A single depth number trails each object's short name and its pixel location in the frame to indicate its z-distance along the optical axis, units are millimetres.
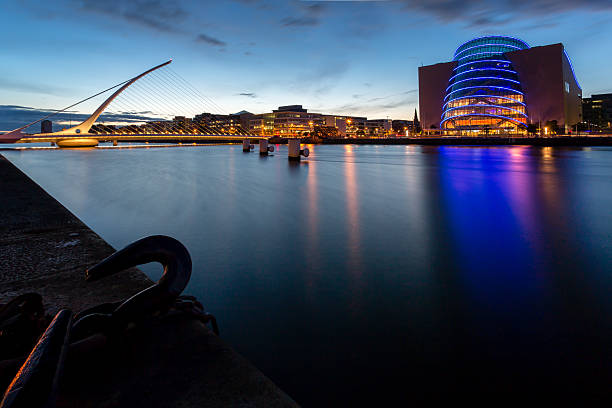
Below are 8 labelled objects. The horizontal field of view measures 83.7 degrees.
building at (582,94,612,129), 129500
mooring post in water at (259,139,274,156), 39719
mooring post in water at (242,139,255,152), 51031
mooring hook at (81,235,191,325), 1753
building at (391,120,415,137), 180775
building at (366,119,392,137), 176500
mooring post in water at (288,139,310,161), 29125
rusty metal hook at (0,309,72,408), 870
